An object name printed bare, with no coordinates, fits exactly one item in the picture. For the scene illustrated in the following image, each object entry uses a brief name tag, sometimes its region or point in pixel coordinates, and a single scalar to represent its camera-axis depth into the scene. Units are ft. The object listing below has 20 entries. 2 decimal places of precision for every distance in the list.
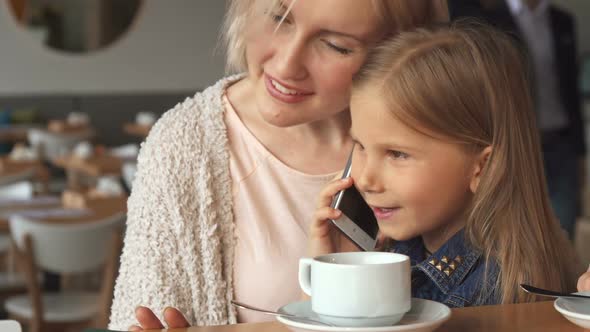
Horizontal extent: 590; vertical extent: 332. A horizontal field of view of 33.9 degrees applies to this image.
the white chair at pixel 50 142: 23.03
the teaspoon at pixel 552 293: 2.87
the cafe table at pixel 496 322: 2.61
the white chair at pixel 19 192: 14.65
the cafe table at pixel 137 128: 24.94
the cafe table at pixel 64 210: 12.28
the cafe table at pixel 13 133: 24.23
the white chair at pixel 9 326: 2.71
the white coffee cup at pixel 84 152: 19.75
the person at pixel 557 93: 11.82
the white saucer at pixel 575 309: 2.63
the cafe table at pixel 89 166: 18.75
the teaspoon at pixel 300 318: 2.64
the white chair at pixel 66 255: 11.05
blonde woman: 4.33
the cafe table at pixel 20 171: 17.33
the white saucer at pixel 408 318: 2.51
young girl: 3.90
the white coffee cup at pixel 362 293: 2.56
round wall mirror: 28.45
